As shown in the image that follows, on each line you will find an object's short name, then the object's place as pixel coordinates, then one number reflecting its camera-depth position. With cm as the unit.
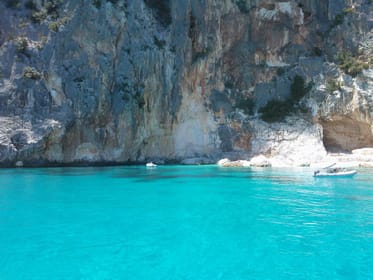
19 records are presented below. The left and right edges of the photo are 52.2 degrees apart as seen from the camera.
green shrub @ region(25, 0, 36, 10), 3738
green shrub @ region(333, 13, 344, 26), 4106
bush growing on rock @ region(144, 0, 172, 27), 4050
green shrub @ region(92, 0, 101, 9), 3662
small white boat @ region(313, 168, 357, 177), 2333
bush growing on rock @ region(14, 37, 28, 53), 3475
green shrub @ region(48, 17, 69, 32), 3541
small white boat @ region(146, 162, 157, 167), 3474
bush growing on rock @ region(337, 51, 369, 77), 3900
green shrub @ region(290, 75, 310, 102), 4081
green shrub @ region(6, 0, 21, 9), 3709
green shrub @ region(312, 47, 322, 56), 4169
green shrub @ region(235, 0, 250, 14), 4088
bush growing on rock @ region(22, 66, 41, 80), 3400
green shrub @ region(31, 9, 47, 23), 3641
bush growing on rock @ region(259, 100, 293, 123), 4012
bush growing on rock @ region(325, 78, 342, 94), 3900
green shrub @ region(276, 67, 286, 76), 4153
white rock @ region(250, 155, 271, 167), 3431
